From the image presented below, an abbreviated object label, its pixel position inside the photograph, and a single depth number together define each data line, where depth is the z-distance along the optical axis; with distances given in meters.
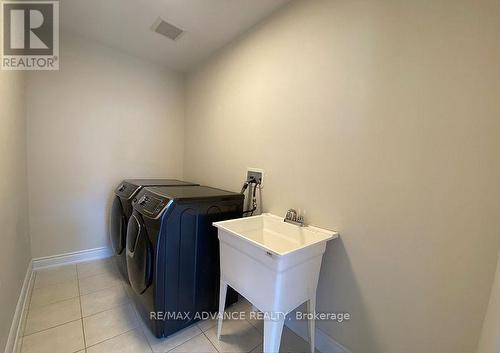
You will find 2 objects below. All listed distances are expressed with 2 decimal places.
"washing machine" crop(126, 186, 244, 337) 1.25
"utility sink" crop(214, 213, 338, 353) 0.99
